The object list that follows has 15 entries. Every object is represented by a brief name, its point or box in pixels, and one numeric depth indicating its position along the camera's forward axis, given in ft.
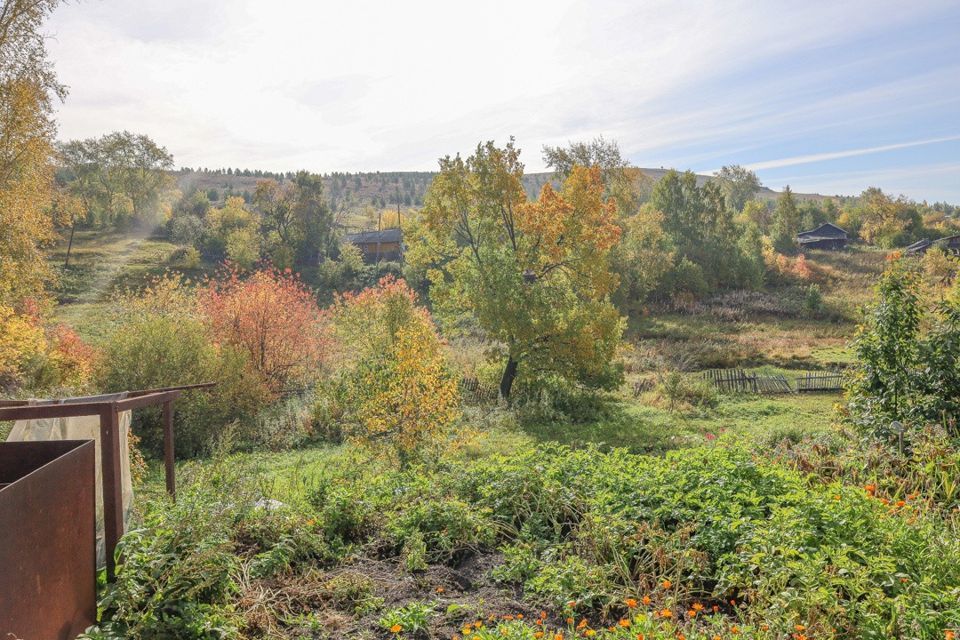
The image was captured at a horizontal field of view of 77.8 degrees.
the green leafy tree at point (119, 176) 187.42
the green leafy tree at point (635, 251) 136.87
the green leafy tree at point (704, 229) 152.25
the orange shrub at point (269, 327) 62.80
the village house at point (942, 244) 198.49
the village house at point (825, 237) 228.84
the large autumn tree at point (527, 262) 59.00
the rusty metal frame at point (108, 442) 13.23
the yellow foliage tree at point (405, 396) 35.96
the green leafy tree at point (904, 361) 24.49
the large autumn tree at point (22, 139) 45.78
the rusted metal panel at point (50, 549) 10.43
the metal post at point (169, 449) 17.63
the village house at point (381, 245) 198.29
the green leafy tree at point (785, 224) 201.71
